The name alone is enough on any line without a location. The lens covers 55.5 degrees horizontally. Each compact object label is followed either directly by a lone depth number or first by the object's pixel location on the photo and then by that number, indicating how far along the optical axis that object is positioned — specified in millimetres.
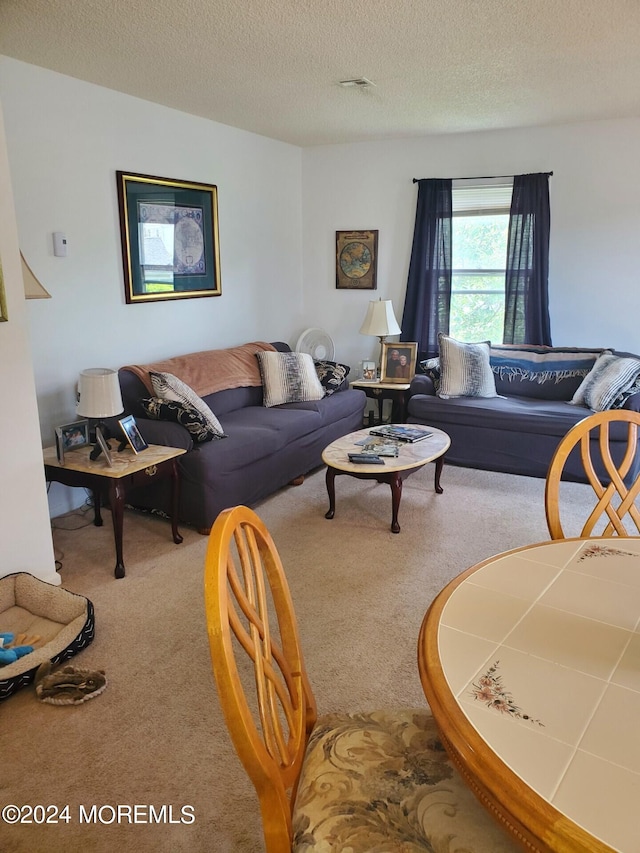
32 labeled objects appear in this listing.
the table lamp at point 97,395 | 3076
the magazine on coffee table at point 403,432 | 3834
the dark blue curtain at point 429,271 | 5176
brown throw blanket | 3930
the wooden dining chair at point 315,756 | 976
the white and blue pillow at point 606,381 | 4141
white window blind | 5012
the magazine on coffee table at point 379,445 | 3545
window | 5082
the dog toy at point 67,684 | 2094
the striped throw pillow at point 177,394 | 3574
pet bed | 2264
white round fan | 5746
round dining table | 833
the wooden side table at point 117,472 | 2904
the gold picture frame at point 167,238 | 3863
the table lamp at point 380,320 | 5117
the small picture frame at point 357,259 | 5582
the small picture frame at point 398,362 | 5148
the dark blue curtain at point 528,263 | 4848
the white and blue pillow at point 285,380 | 4516
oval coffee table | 3307
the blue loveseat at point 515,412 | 4219
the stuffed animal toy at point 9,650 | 2187
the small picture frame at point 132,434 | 3160
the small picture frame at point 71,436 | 3061
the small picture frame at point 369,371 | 5258
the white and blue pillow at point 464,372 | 4668
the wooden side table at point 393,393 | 4939
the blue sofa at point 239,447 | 3326
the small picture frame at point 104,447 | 2980
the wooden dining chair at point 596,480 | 1857
